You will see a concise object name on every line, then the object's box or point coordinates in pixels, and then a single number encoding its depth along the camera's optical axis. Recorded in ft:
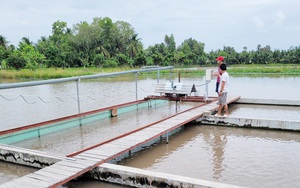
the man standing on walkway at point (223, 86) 24.61
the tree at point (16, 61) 106.01
